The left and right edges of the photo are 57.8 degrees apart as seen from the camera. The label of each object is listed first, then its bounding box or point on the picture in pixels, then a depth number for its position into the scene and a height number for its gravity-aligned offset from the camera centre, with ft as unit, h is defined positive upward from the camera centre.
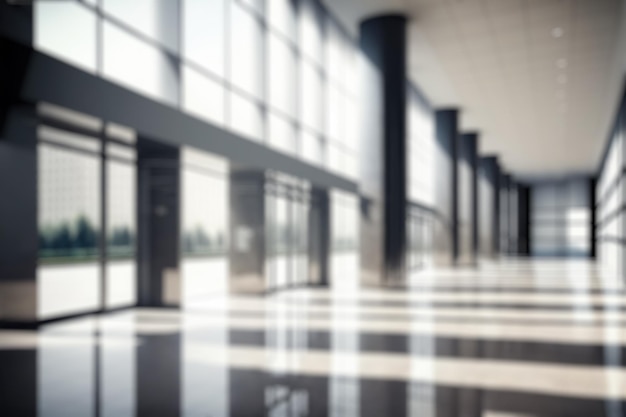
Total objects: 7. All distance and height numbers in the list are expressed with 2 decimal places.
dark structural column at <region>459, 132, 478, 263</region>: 107.65 +8.25
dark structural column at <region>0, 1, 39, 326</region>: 28.02 +0.75
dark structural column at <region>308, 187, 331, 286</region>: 60.03 -0.89
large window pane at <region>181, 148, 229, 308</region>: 42.01 +2.17
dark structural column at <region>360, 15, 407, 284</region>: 55.77 +10.24
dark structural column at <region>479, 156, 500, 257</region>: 134.62 +6.73
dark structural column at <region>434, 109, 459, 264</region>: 92.27 +7.21
